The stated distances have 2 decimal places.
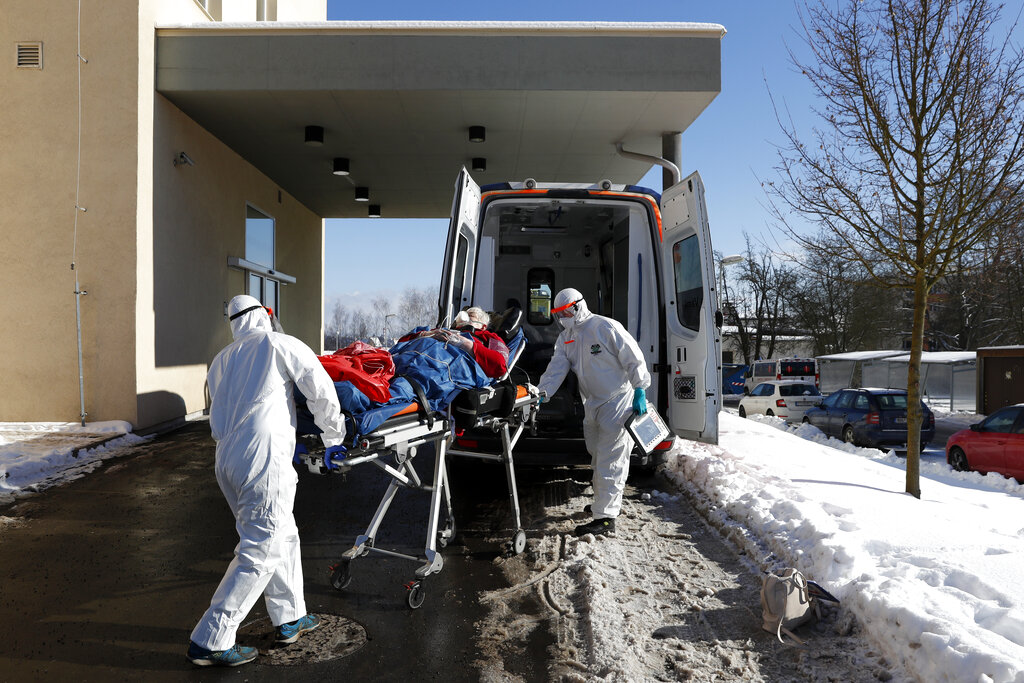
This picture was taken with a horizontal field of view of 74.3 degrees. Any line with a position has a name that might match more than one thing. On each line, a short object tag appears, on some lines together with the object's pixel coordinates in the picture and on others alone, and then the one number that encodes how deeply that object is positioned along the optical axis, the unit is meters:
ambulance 5.89
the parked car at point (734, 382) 35.34
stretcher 3.47
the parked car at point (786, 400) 18.78
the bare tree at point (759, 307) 42.38
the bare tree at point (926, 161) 6.82
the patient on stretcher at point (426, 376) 3.47
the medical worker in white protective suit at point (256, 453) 3.13
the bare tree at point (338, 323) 74.49
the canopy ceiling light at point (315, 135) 11.49
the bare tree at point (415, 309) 61.06
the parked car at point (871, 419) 14.19
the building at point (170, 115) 9.32
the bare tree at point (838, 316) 35.41
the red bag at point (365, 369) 3.51
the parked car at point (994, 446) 10.66
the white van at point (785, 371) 31.05
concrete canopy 9.85
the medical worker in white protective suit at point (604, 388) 5.27
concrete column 11.63
